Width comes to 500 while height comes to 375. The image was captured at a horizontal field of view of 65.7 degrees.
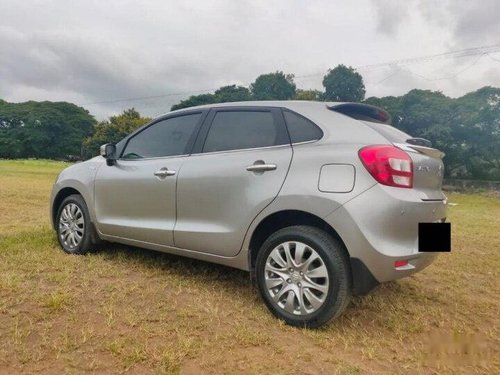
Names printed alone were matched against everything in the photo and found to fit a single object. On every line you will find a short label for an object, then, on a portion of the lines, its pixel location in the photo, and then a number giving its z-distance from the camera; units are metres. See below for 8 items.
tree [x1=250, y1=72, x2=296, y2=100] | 44.78
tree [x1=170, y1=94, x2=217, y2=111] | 46.83
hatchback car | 2.55
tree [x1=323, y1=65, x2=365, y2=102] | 40.62
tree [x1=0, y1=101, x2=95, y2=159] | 60.78
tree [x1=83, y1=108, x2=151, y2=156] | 55.43
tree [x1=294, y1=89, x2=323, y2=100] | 38.72
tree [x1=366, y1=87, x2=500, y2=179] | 25.91
